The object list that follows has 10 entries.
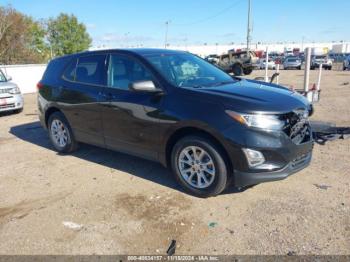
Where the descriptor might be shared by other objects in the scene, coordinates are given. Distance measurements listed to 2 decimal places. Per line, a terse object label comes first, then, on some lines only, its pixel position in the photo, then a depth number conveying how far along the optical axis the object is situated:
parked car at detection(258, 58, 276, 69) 39.76
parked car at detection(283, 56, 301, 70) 38.28
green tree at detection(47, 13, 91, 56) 51.72
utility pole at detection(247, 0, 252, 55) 46.22
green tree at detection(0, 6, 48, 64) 31.39
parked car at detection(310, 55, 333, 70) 35.44
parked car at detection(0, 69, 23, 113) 10.63
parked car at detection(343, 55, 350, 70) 34.17
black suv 3.77
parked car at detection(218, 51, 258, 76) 26.89
